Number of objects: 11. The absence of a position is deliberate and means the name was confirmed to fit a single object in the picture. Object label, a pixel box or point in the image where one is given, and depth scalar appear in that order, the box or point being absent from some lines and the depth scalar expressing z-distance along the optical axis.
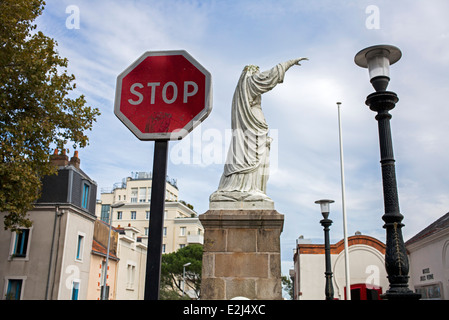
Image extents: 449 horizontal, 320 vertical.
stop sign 2.56
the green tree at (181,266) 47.16
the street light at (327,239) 13.71
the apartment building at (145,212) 63.06
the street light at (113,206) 28.85
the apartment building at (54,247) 24.03
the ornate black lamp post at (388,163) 5.61
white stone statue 8.48
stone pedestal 7.62
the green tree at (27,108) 12.29
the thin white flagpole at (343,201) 18.06
